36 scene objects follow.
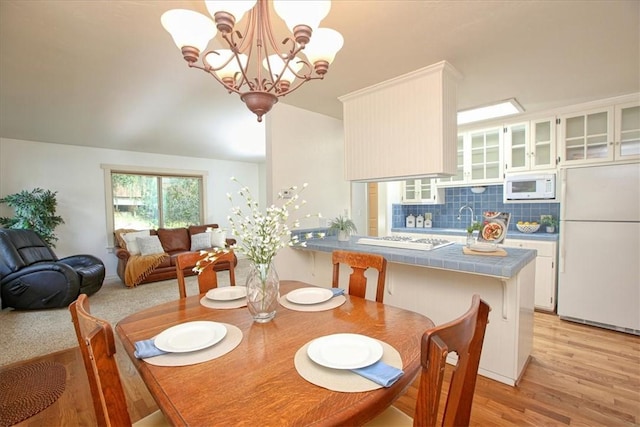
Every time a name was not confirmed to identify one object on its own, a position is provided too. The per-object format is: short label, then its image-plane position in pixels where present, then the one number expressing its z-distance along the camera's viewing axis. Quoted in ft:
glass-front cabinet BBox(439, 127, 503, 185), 12.35
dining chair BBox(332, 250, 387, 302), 5.62
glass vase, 4.34
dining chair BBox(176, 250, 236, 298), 6.01
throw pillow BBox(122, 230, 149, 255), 16.34
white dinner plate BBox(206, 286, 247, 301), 5.30
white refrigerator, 8.84
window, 18.38
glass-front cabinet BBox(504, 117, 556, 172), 11.05
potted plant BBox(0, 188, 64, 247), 13.92
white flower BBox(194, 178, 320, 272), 4.25
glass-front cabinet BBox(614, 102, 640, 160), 9.49
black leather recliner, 11.61
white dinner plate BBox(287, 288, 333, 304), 5.12
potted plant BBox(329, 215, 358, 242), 9.57
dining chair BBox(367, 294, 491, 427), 2.07
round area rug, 6.00
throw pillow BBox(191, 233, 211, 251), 18.87
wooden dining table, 2.45
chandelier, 3.83
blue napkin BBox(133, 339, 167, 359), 3.31
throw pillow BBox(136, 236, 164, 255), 16.43
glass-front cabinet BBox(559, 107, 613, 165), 9.92
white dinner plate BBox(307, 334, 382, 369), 3.05
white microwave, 10.92
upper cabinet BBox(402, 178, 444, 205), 13.92
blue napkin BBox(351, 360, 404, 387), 2.75
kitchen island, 6.35
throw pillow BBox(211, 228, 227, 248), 19.30
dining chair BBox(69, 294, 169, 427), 2.42
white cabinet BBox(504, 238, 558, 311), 10.54
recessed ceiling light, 9.96
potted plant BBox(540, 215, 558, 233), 11.52
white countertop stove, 7.74
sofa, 15.53
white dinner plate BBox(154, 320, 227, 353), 3.46
